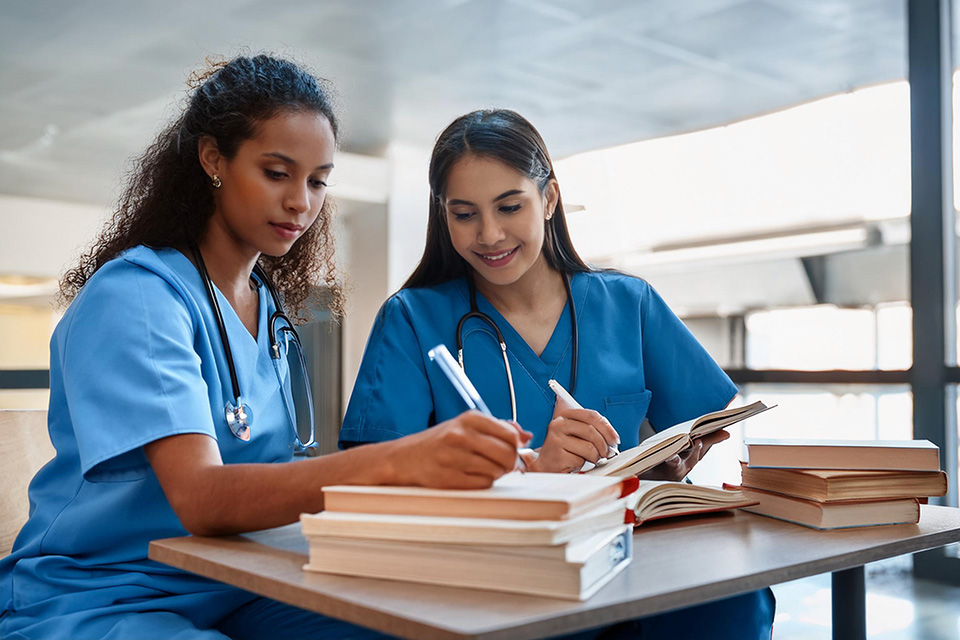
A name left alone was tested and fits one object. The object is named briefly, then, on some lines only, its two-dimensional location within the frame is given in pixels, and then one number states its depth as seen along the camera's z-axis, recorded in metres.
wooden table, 0.60
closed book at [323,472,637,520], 0.66
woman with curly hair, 0.83
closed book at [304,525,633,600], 0.64
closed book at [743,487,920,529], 0.99
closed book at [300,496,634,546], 0.64
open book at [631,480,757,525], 0.96
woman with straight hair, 1.43
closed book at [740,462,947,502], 1.00
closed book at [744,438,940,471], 1.02
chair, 1.38
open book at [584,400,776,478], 1.01
